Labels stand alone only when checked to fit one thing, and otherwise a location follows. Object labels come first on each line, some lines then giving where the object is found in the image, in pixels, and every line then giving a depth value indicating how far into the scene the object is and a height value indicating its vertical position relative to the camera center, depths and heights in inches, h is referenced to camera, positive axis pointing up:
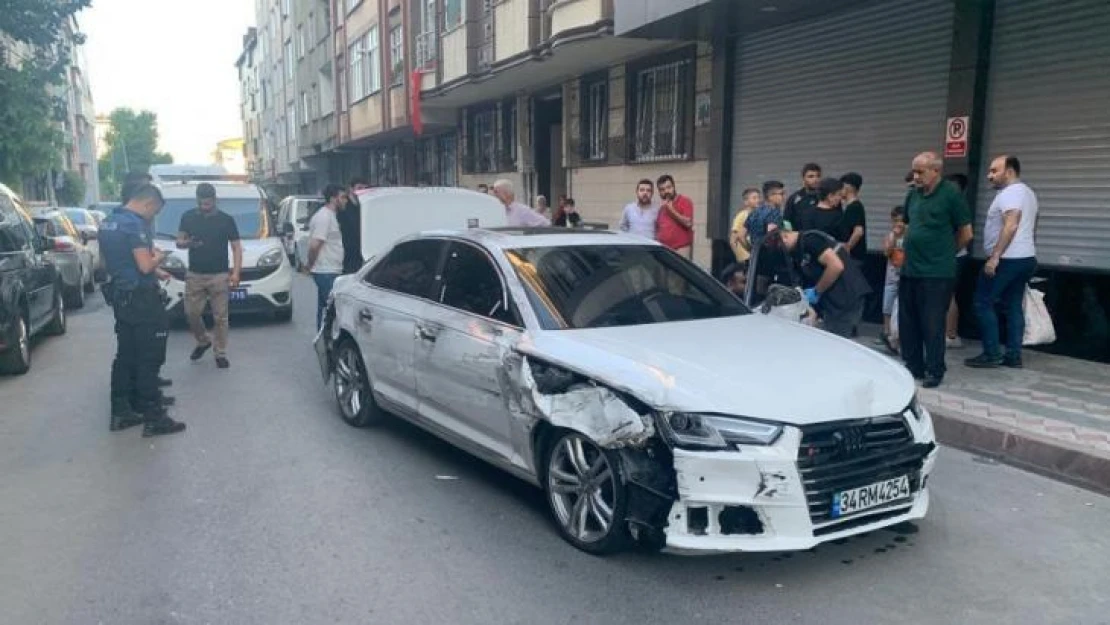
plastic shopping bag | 286.4 -49.8
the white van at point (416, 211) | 362.0 -17.0
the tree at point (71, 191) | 1486.8 -35.3
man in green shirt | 257.0 -22.9
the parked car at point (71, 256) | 440.5 -52.7
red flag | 816.9 +72.6
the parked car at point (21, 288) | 315.3 -47.8
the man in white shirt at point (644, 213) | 372.8 -17.9
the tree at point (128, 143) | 3880.4 +134.4
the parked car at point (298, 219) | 761.1 -45.8
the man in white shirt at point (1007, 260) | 272.8 -28.0
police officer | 242.1 -39.5
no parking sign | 329.7 +13.8
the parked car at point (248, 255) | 414.6 -41.9
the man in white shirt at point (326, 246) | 359.3 -31.2
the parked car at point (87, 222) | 630.0 -46.1
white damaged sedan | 138.9 -40.9
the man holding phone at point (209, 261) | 327.3 -34.9
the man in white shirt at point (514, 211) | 391.2 -17.8
